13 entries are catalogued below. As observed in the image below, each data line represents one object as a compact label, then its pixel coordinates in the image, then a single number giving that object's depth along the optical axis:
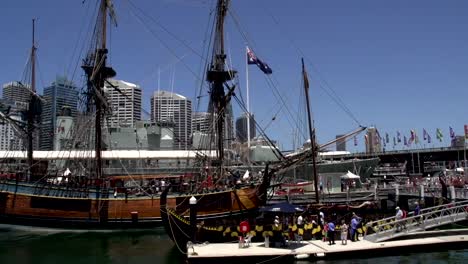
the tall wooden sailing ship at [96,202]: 38.09
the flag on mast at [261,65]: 48.91
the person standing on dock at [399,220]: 28.10
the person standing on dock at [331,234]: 25.65
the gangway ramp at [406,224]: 27.38
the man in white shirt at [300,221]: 27.50
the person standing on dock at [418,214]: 28.87
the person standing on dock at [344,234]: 25.81
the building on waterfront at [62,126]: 95.81
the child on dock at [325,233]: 26.73
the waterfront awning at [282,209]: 26.25
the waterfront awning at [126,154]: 78.00
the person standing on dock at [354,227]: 26.59
